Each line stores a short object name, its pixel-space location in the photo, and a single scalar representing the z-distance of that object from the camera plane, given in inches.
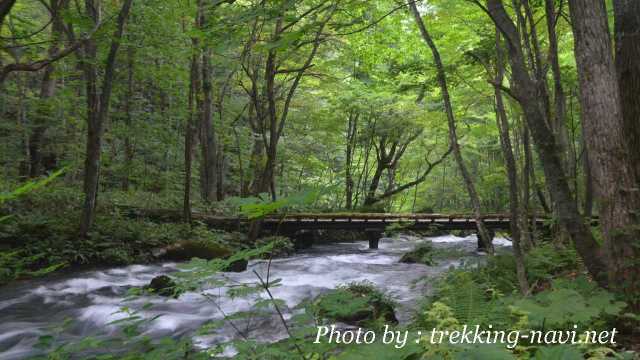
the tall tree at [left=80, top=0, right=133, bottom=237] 414.9
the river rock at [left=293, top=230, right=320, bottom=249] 702.5
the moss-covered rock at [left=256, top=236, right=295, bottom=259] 542.6
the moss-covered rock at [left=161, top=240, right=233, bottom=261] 467.2
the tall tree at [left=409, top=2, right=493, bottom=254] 242.1
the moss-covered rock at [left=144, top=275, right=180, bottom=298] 319.3
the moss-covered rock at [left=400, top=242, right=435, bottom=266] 519.1
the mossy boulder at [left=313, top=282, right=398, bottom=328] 130.1
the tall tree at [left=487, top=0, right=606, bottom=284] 171.8
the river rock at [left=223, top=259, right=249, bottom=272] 442.1
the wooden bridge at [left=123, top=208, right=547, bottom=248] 639.1
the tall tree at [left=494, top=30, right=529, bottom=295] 202.2
